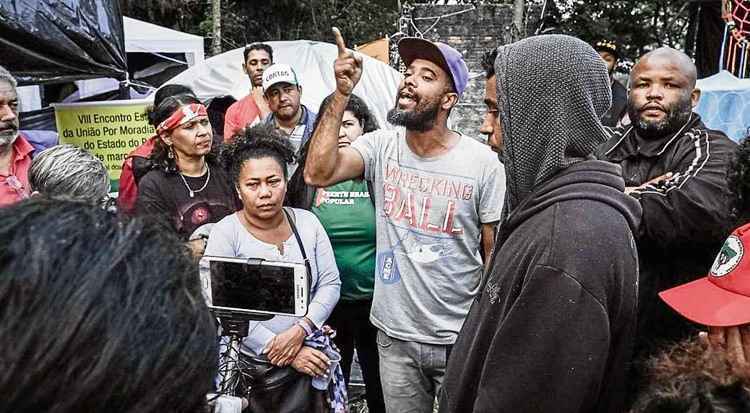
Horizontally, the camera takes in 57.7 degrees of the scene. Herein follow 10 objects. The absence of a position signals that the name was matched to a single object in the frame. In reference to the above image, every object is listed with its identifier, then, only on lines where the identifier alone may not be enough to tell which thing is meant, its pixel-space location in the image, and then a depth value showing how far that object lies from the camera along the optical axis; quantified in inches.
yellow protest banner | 189.8
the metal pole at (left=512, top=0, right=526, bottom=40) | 453.9
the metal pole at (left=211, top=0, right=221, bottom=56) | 490.3
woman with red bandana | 128.0
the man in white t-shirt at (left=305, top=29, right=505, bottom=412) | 108.4
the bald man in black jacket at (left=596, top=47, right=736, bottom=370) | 93.3
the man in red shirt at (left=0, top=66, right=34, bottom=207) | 127.1
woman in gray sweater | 110.8
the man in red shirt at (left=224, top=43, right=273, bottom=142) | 193.6
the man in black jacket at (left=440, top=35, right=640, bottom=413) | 61.3
